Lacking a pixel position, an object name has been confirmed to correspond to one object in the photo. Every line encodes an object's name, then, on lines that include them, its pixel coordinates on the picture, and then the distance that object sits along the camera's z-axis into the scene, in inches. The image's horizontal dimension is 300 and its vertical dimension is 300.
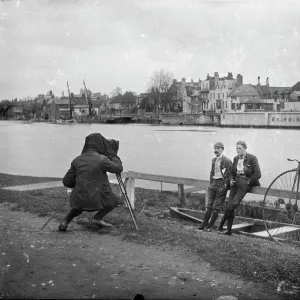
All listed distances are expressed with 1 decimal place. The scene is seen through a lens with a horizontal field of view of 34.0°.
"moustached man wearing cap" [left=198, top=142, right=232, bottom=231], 403.5
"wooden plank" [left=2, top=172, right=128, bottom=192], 634.2
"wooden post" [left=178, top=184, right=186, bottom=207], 618.7
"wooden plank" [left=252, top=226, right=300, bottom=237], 427.8
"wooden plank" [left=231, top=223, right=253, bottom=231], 475.2
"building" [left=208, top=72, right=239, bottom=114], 4372.5
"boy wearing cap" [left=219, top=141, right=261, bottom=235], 390.0
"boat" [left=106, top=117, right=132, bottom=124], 2771.2
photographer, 354.6
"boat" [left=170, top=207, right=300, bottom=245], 428.1
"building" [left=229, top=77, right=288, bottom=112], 4626.0
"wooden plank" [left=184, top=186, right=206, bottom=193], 782.5
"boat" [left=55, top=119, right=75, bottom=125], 2465.1
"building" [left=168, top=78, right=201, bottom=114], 4216.0
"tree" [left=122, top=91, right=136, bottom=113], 4620.6
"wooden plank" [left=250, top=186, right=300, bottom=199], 372.5
